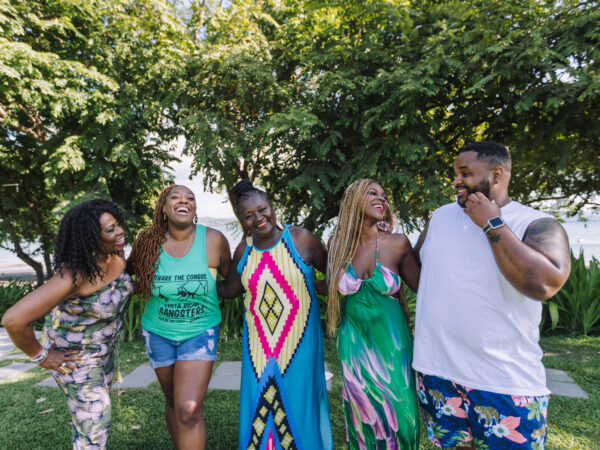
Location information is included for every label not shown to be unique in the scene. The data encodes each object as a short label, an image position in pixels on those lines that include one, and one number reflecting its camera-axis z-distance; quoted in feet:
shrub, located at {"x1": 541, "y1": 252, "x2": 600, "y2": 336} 19.34
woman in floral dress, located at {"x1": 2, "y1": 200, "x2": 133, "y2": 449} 6.65
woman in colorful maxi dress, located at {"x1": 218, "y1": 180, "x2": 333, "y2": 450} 8.18
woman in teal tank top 7.84
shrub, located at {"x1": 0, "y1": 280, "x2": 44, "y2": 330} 26.73
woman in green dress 7.19
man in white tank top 5.35
